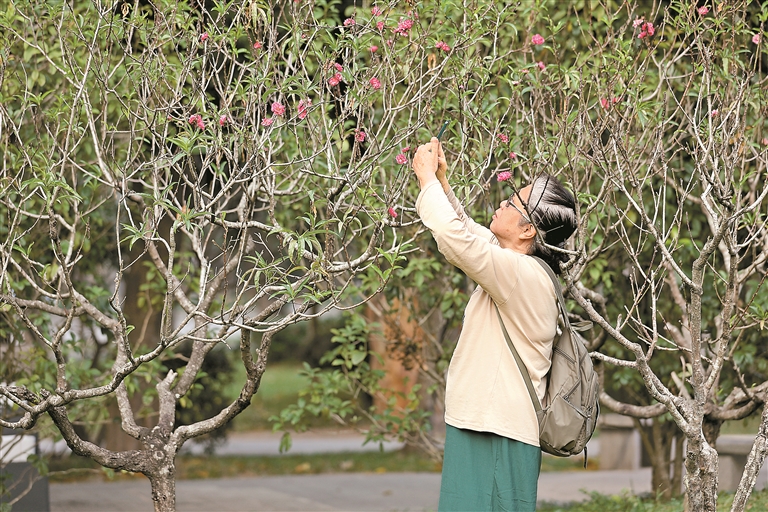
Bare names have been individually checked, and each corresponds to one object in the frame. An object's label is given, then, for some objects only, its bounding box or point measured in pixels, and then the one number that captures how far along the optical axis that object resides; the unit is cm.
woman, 630
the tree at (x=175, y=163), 782
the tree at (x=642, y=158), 833
